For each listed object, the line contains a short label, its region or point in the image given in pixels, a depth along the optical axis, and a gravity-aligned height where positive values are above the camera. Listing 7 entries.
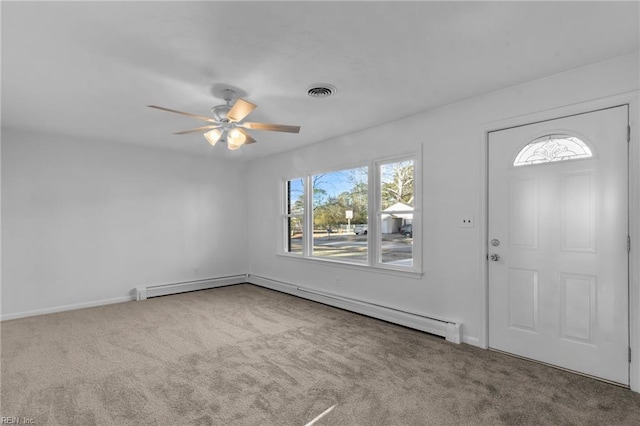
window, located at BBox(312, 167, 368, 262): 4.82 -0.05
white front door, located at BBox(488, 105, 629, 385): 2.61 -0.31
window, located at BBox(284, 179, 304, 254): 5.92 -0.09
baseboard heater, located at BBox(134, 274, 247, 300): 5.45 -1.38
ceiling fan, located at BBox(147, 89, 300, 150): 3.01 +0.89
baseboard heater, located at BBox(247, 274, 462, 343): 3.49 -1.33
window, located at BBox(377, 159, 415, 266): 4.15 -0.04
